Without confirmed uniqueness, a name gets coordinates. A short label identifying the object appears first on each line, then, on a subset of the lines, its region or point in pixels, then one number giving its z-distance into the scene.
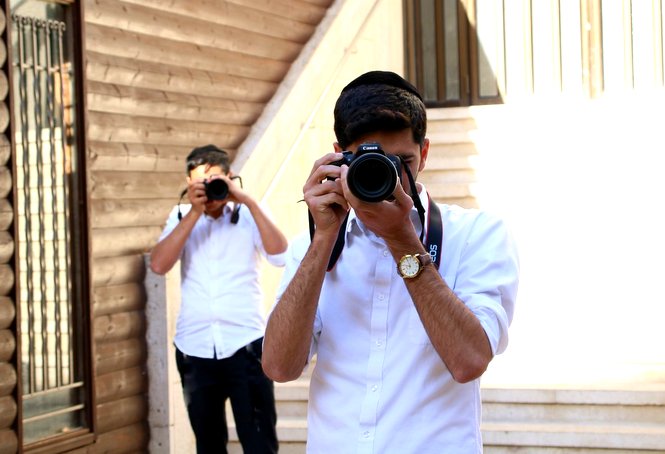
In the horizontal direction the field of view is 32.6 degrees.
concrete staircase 6.10
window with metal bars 5.59
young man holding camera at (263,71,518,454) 2.04
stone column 6.30
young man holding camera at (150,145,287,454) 5.04
